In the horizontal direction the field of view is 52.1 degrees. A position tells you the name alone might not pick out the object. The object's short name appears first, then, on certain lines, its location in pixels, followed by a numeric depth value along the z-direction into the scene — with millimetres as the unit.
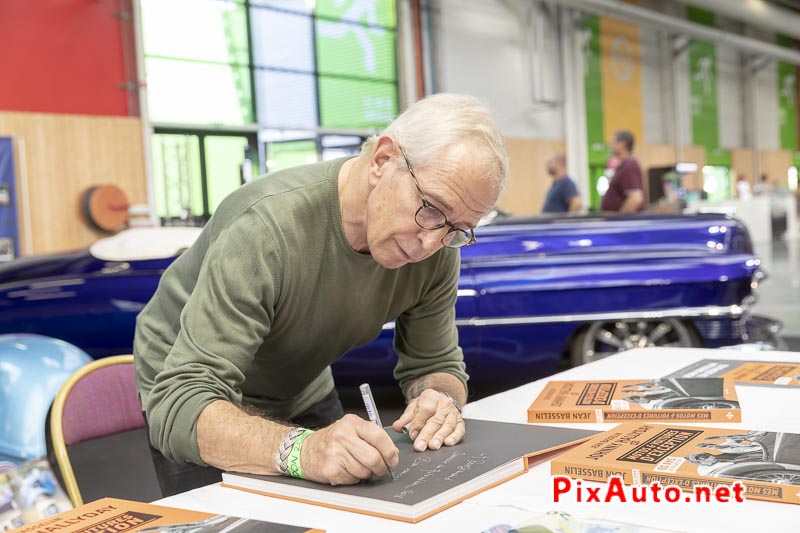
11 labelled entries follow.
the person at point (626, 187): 6270
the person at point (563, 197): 6582
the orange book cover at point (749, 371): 1618
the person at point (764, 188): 18500
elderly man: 1285
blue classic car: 3770
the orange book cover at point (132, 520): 976
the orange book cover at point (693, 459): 994
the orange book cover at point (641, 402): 1363
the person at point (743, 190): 17302
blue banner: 8195
